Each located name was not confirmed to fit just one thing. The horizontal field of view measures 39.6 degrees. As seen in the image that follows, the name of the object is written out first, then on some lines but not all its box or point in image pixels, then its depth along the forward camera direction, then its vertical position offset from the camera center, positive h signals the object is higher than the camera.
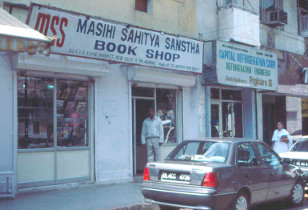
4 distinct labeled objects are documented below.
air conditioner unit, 18.47 +4.57
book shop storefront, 9.98 +0.82
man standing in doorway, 12.15 -0.34
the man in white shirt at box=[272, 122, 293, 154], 13.74 -0.62
